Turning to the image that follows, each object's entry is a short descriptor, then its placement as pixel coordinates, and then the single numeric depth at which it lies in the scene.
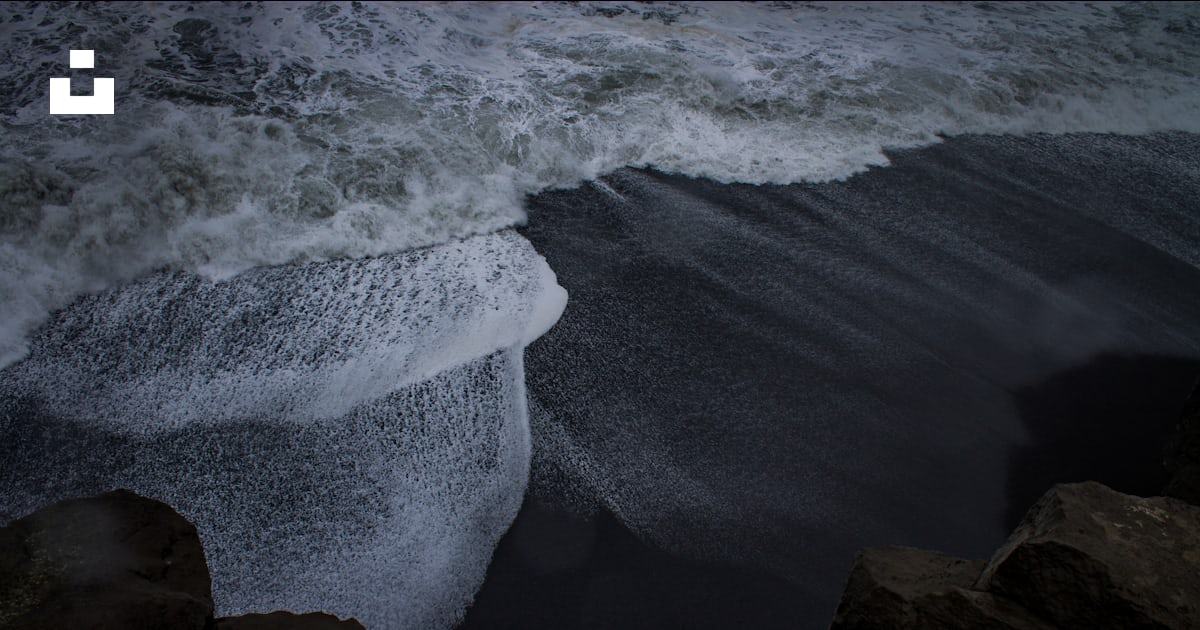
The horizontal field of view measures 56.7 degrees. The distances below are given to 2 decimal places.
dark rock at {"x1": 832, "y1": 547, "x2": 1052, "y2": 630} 9.38
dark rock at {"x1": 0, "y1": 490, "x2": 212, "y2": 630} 8.93
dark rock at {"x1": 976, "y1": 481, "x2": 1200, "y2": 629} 9.21
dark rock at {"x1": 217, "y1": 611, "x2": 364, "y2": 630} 9.86
